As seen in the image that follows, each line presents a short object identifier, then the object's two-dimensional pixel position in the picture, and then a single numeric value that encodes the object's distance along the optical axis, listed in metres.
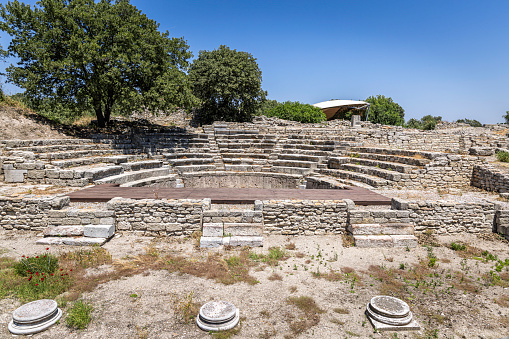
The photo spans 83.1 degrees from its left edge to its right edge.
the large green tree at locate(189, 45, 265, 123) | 27.75
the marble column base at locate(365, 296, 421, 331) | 4.79
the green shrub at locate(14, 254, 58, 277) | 6.13
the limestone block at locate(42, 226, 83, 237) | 8.18
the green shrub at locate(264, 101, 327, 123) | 37.67
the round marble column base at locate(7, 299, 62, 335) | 4.54
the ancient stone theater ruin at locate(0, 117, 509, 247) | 8.58
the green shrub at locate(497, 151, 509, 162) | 14.31
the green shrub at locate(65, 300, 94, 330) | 4.73
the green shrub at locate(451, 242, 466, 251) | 8.12
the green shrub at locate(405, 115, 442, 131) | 59.56
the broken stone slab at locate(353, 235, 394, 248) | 8.20
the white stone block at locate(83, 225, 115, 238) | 8.24
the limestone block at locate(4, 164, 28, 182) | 11.30
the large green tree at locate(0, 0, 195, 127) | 15.04
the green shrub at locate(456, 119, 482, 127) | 53.31
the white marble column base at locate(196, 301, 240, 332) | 4.68
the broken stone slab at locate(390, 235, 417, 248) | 8.26
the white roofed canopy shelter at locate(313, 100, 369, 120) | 47.69
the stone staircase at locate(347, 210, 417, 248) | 8.25
